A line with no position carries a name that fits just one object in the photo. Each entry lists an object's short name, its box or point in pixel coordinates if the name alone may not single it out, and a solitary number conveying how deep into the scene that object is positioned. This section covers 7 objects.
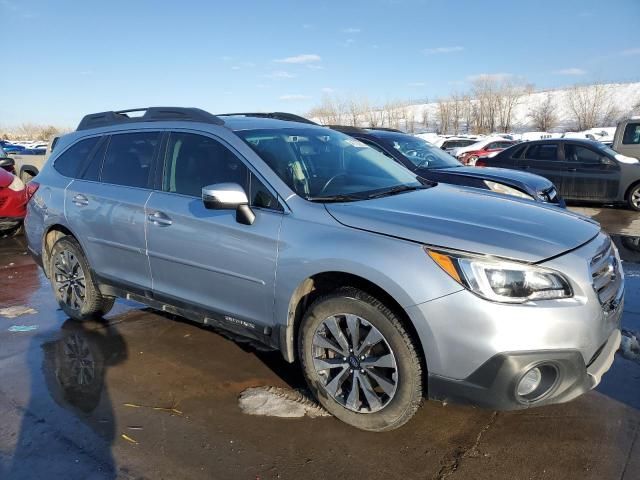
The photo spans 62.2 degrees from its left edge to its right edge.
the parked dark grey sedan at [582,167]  11.20
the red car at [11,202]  8.74
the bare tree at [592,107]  61.59
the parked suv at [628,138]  12.26
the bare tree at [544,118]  63.38
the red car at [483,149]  19.20
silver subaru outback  2.58
